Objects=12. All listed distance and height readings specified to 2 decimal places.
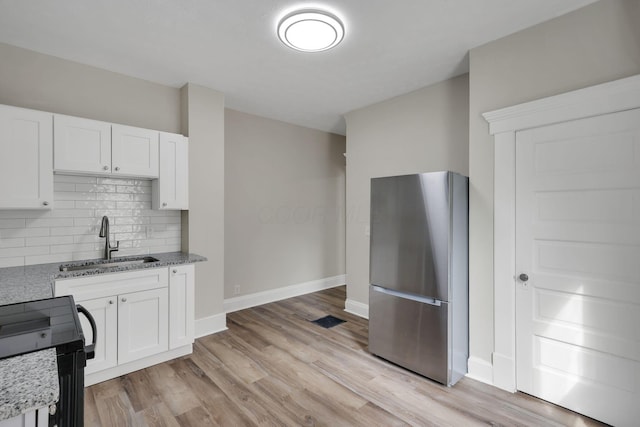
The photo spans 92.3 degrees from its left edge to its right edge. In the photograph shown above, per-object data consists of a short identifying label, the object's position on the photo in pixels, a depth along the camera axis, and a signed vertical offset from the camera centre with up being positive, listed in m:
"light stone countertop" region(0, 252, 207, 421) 0.72 -0.44
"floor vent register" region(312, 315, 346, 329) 3.69 -1.33
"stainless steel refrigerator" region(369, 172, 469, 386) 2.43 -0.51
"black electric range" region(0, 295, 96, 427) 0.99 -0.45
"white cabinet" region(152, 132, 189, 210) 3.03 +0.40
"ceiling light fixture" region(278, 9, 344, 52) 2.12 +1.34
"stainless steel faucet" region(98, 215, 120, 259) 2.79 -0.19
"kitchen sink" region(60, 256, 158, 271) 2.59 -0.45
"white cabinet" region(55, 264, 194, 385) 2.39 -0.86
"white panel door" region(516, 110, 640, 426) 1.88 -0.34
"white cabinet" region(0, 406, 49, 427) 0.80 -0.55
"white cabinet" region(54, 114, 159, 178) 2.50 +0.58
